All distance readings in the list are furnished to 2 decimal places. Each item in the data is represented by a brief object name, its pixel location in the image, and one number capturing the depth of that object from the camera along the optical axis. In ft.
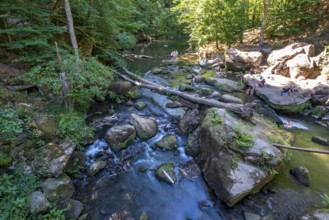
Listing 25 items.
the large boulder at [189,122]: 23.04
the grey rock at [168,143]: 21.16
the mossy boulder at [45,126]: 17.53
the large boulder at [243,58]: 41.34
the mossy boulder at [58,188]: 14.53
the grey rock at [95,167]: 17.65
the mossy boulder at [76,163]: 17.35
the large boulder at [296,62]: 32.55
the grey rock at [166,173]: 17.66
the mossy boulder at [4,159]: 14.39
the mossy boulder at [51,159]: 15.64
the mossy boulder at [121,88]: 30.76
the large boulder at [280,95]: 27.61
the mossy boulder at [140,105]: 28.19
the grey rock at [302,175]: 16.85
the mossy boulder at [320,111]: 26.91
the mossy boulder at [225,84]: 34.27
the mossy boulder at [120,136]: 20.38
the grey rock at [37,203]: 12.83
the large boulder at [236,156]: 15.03
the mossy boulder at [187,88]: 32.19
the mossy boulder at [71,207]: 13.87
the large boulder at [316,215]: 12.56
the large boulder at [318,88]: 28.37
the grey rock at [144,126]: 22.31
